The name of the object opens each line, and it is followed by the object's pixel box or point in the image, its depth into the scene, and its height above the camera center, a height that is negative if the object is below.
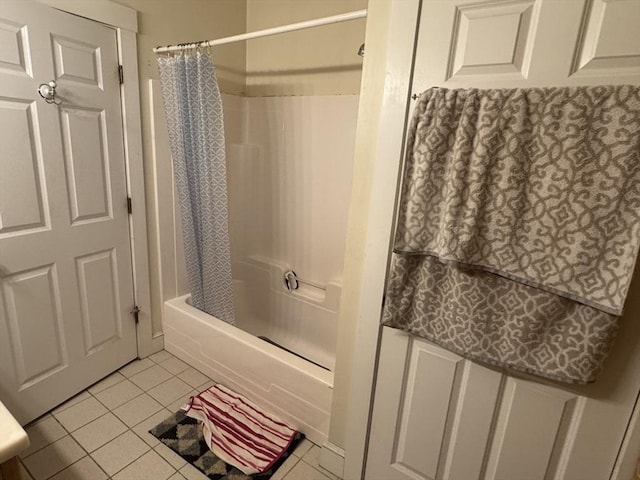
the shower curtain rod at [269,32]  1.34 +0.55
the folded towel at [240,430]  1.57 -1.35
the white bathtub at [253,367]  1.62 -1.12
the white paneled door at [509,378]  0.84 -0.63
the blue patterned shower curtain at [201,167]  1.80 -0.08
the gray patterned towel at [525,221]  0.82 -0.12
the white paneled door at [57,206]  1.46 -0.30
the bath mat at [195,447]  1.51 -1.37
